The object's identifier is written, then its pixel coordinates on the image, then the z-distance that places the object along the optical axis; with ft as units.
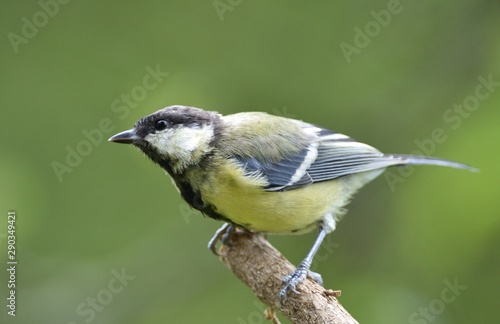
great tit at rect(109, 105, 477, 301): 18.29
